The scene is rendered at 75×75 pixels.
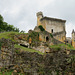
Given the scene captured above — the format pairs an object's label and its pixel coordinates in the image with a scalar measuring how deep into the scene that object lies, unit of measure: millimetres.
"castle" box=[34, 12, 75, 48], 42450
